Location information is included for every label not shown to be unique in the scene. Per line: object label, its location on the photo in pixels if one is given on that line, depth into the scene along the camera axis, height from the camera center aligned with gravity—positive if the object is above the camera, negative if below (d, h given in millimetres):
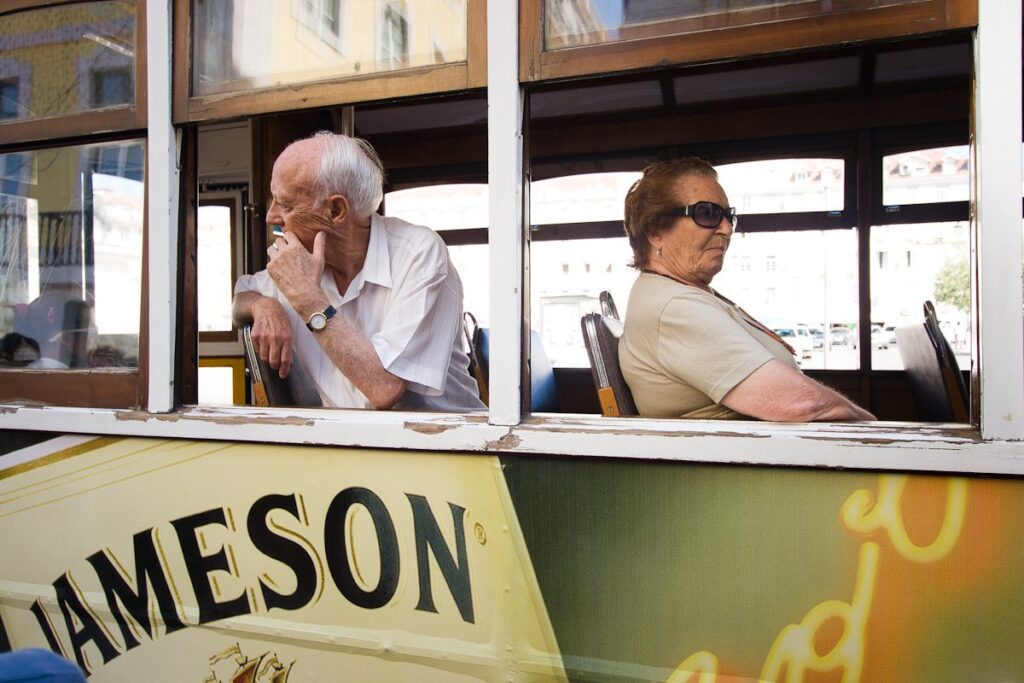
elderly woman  1566 +24
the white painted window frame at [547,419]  1245 -120
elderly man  1832 +134
